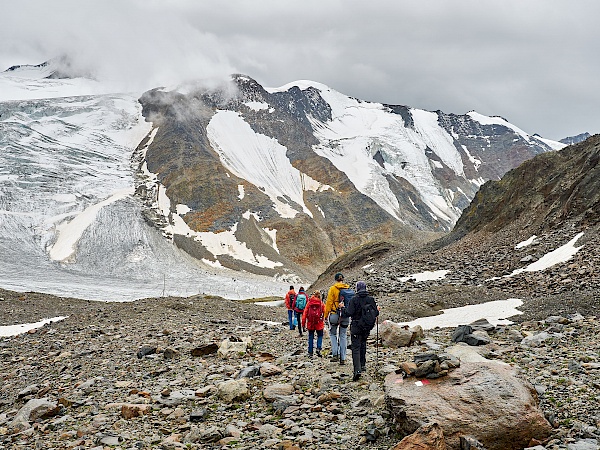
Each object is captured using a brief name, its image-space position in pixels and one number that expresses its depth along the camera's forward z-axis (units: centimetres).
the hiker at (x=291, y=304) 2169
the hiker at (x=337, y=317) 1279
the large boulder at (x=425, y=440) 648
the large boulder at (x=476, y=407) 691
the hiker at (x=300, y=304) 2054
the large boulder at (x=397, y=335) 1459
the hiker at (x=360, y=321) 1098
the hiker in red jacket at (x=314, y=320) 1444
